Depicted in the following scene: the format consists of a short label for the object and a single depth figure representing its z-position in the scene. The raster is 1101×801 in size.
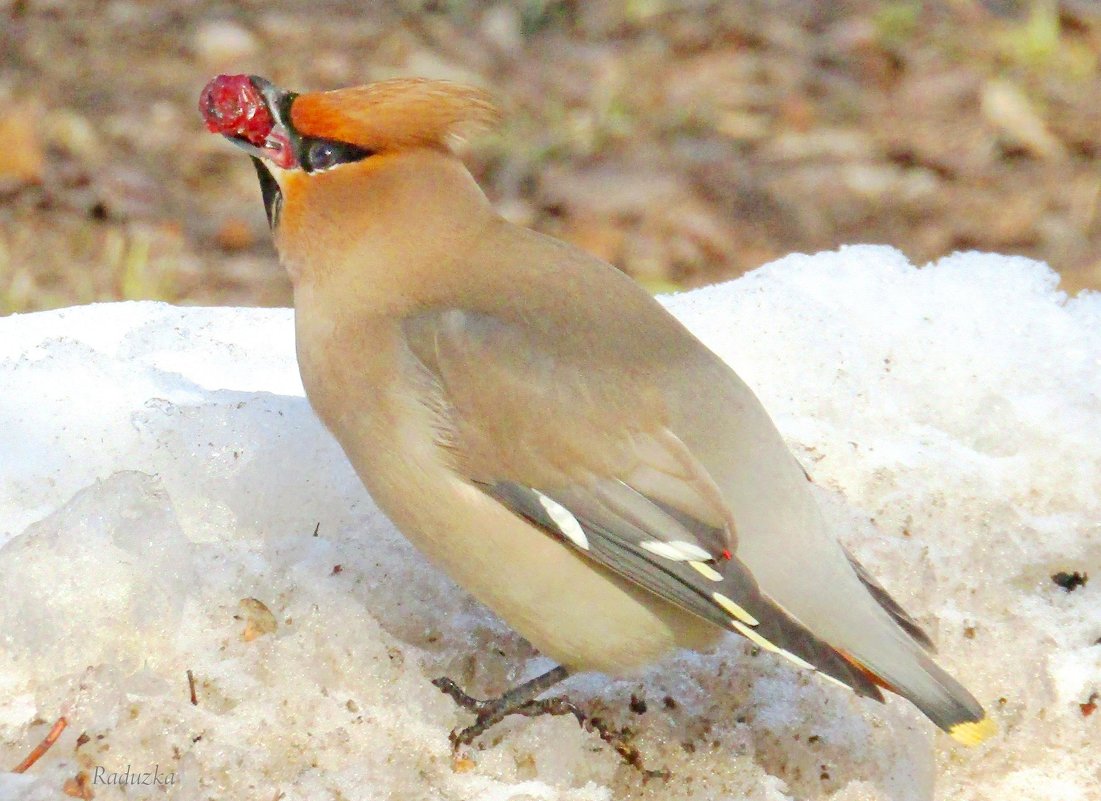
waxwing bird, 4.96
